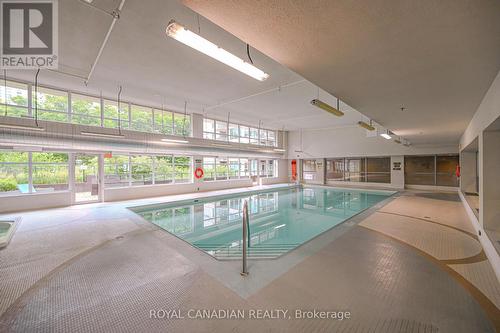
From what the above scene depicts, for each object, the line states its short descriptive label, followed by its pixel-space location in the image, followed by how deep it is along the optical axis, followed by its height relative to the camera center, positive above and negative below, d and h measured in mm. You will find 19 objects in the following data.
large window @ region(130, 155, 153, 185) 8055 -152
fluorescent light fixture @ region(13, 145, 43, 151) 5646 +507
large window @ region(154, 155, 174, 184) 8766 -163
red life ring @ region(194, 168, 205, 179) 9562 -366
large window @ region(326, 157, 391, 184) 11195 -247
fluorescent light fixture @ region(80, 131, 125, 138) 5377 +873
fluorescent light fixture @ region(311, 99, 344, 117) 3862 +1197
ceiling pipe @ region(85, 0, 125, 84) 2729 +2137
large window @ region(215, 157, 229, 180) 10852 -152
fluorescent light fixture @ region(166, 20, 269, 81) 1711 +1132
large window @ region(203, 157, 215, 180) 10281 -137
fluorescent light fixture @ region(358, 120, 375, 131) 6318 +1240
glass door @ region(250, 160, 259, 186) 12688 -370
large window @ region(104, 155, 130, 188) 7406 -208
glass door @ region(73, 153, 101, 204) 6801 -464
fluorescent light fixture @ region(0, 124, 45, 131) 4230 +850
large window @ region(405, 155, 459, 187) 9688 -253
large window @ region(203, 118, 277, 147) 10334 +1879
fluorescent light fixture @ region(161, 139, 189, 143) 6826 +859
